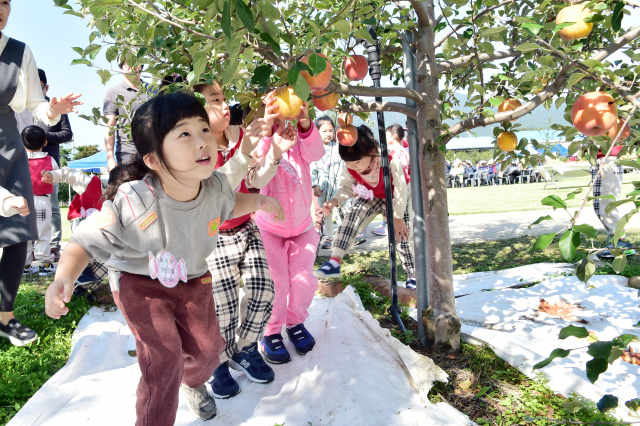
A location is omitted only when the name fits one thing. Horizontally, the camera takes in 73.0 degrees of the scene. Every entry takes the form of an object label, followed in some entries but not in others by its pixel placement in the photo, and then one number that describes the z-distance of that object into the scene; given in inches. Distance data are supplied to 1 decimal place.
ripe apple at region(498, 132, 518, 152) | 75.2
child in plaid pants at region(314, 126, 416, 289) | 122.7
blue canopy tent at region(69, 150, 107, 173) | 607.8
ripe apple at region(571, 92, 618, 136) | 53.9
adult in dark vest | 82.4
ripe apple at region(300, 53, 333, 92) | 59.9
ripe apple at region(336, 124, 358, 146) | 94.0
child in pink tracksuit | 90.7
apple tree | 47.2
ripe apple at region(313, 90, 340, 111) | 76.5
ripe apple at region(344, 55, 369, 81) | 89.4
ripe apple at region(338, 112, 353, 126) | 93.6
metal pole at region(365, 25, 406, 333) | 93.6
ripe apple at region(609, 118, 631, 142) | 55.6
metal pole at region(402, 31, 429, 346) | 84.7
